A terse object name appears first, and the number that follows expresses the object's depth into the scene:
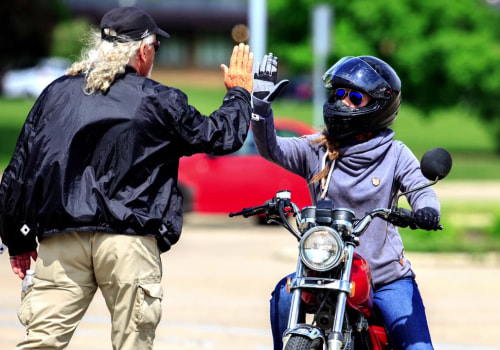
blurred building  147.37
